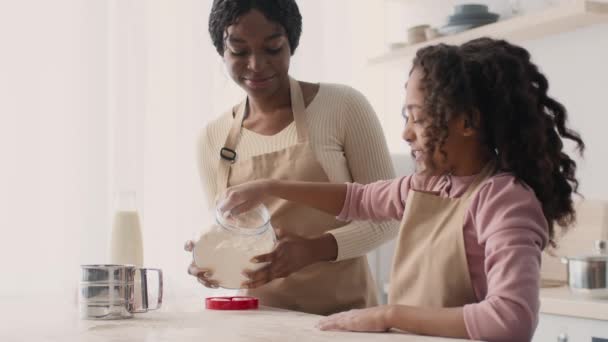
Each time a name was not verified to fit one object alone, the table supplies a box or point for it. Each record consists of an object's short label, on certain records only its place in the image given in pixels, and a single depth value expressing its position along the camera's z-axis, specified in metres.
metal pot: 2.42
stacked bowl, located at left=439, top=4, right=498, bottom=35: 3.34
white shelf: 2.86
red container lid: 1.62
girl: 1.22
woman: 1.84
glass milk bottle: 1.84
